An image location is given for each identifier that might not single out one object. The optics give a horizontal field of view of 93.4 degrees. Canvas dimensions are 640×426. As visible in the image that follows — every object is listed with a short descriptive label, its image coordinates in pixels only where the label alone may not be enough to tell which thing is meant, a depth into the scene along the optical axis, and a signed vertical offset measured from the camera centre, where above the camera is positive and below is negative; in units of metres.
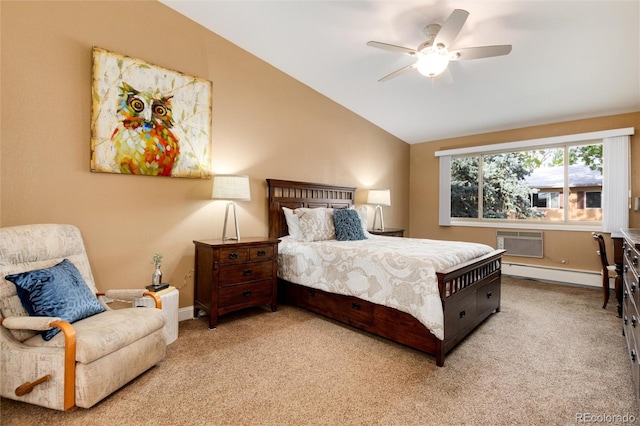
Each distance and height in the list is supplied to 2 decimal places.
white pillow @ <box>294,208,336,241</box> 3.79 -0.12
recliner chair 1.70 -0.72
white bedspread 2.37 -0.50
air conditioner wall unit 5.09 -0.45
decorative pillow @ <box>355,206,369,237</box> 4.47 -0.02
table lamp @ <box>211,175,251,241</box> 3.21 +0.28
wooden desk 3.26 -0.45
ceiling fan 2.55 +1.46
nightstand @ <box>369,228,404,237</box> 4.97 -0.28
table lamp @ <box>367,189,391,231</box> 5.25 +0.32
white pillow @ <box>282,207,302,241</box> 3.89 -0.12
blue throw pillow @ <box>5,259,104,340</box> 1.87 -0.53
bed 2.37 -0.85
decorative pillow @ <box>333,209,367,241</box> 3.90 -0.13
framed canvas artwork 2.71 +0.94
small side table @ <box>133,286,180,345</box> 2.50 -0.80
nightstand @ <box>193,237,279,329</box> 2.96 -0.64
